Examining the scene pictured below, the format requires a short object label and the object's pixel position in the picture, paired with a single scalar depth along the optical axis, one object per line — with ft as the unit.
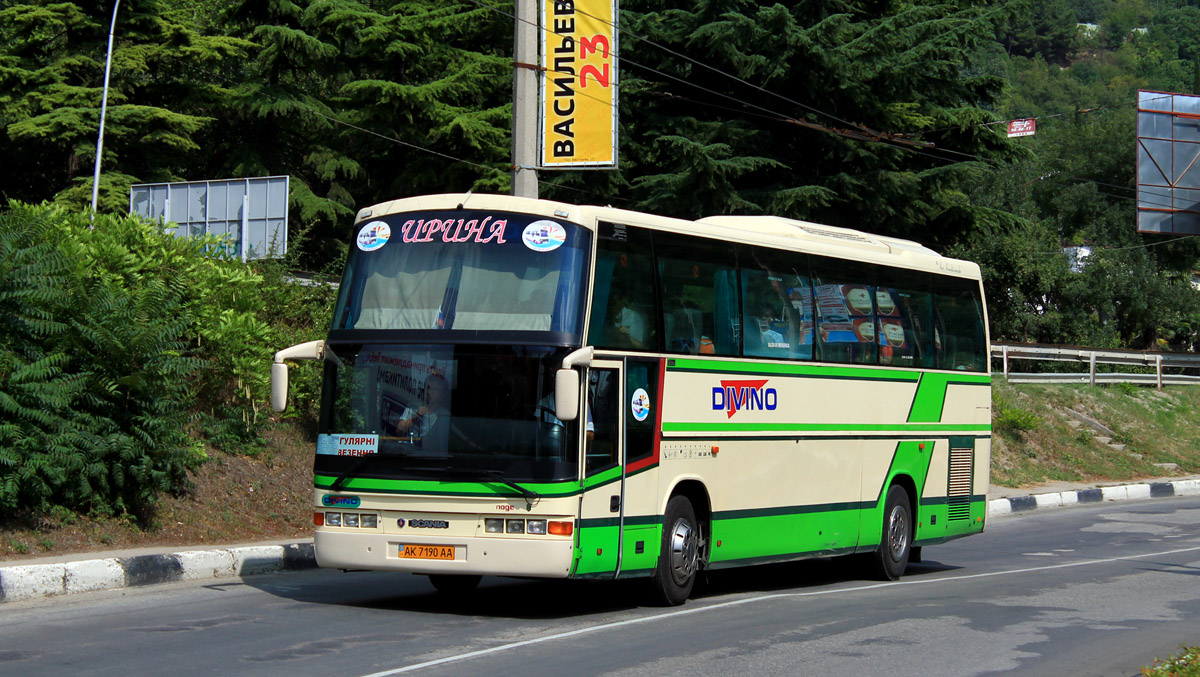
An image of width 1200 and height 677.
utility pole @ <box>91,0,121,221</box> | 111.14
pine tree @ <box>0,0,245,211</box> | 117.39
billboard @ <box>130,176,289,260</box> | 86.12
